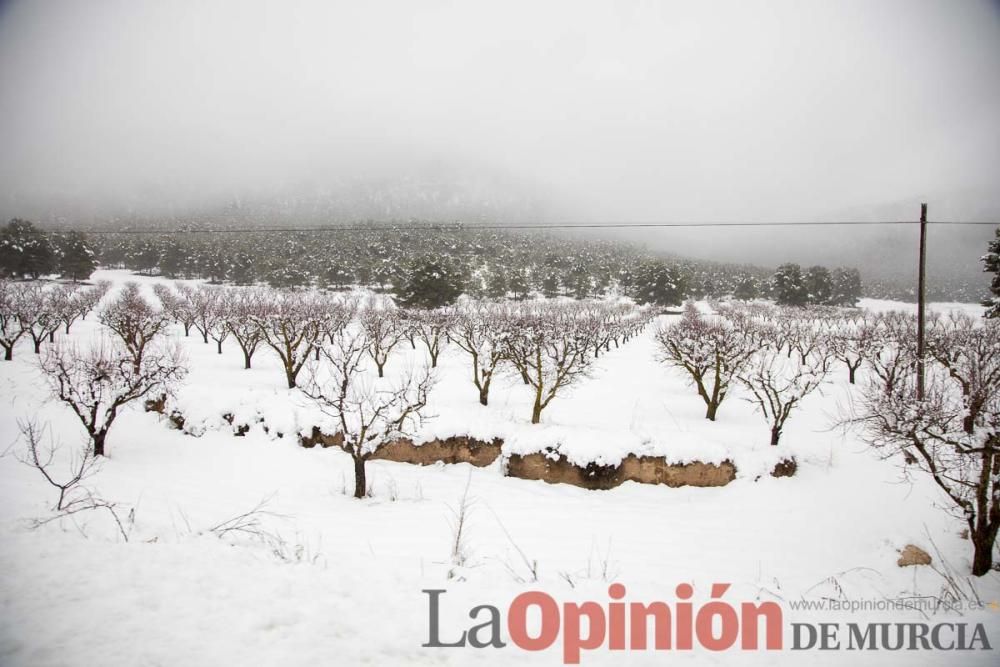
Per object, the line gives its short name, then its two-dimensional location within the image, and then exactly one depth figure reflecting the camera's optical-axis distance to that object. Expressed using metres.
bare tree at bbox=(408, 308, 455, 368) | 37.91
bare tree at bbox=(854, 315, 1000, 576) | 8.02
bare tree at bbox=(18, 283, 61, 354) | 30.95
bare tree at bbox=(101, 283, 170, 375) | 28.75
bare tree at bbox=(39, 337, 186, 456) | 15.23
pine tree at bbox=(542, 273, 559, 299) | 104.94
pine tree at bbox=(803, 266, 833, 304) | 93.93
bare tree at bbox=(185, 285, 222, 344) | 41.29
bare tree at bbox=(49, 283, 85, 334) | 34.94
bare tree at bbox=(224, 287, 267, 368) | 32.91
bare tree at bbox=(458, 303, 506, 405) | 25.73
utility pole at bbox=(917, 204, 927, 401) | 12.90
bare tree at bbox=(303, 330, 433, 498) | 13.30
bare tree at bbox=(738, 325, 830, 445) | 17.94
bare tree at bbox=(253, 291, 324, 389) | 27.84
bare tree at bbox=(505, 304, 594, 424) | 21.39
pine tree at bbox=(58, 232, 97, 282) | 72.19
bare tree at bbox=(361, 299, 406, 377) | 32.19
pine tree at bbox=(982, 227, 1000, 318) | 32.47
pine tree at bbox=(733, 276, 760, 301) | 120.44
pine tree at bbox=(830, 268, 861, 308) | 107.06
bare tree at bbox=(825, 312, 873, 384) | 31.69
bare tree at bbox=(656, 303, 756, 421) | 23.89
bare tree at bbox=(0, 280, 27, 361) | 29.73
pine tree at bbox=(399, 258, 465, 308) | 62.47
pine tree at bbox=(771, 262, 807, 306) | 90.69
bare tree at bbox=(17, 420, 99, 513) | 9.29
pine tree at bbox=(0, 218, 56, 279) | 67.00
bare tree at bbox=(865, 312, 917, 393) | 24.41
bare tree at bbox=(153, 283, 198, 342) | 45.50
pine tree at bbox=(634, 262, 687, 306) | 95.75
